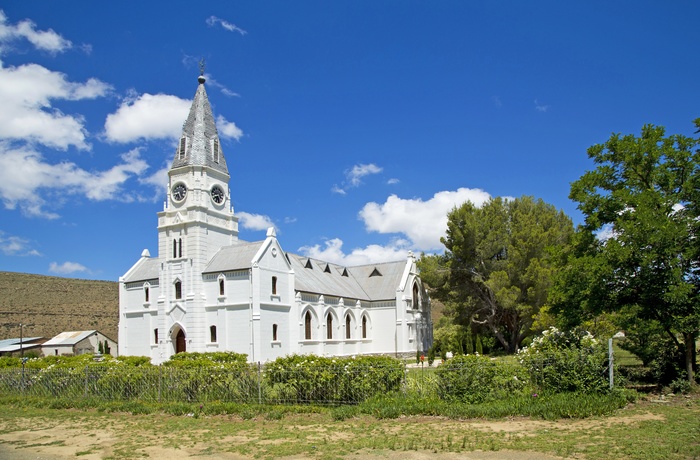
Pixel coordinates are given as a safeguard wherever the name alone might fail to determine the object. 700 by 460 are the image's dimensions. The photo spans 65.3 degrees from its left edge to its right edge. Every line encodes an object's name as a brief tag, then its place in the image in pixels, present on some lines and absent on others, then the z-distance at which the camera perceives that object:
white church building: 37.09
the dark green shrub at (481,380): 15.39
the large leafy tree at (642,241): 16.27
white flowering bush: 15.08
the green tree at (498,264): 41.44
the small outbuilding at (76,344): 51.72
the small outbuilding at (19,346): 51.53
